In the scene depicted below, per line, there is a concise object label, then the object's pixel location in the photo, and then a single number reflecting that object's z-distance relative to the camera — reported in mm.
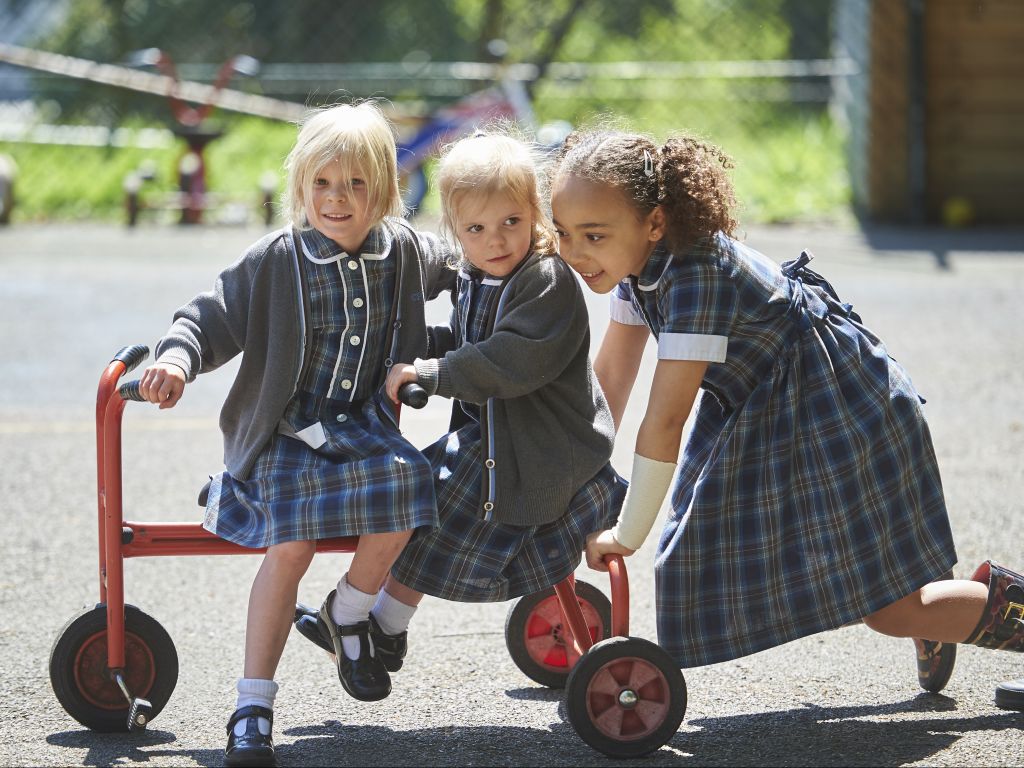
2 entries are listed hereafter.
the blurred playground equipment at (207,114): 21156
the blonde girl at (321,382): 5484
